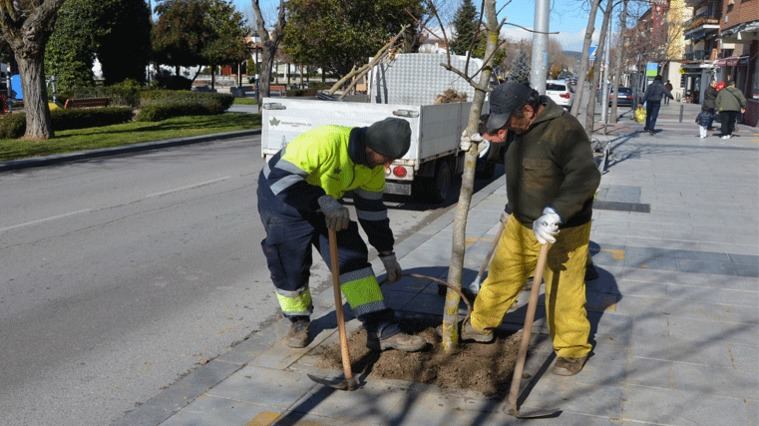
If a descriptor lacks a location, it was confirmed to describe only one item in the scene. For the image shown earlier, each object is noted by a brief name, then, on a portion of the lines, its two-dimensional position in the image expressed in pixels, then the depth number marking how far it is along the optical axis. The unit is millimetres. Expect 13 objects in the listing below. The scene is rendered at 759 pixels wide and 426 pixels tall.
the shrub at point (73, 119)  18922
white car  39625
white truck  10375
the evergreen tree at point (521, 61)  37000
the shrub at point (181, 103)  25969
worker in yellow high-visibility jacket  4564
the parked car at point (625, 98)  47344
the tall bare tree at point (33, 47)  17578
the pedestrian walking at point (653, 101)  23750
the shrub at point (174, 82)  47538
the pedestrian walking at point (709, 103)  23578
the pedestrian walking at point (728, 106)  22297
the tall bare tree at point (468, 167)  4969
